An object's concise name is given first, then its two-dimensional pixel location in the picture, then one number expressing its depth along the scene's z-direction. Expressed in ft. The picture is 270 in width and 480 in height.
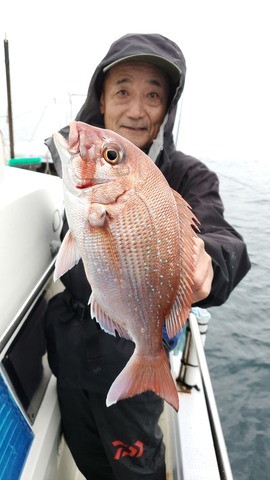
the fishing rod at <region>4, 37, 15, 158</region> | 11.25
